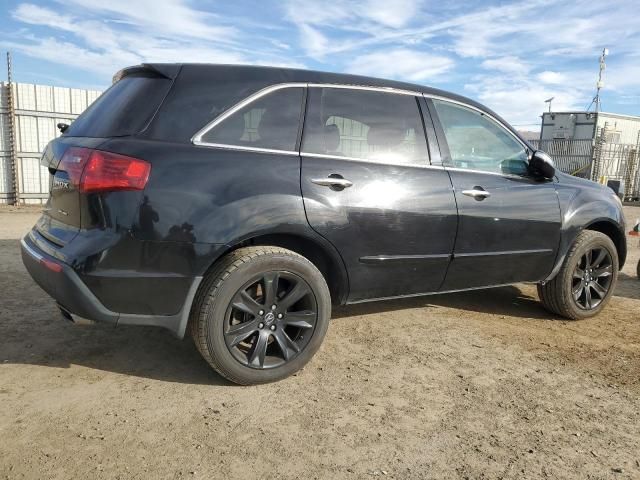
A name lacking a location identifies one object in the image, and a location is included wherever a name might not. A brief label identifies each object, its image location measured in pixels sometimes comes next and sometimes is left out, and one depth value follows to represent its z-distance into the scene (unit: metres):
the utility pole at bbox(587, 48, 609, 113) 21.64
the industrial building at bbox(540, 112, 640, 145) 19.77
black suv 2.67
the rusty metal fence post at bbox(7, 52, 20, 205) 11.60
